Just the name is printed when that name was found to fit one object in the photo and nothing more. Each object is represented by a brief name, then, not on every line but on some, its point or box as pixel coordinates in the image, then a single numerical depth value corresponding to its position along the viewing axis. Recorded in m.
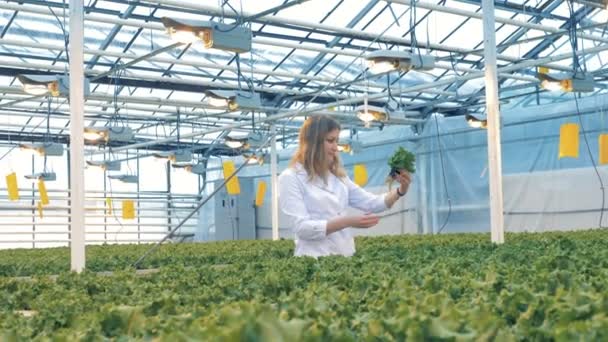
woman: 4.20
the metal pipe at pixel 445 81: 12.76
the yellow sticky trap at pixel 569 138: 8.28
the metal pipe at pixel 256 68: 13.18
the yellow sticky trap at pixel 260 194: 14.72
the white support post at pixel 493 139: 7.50
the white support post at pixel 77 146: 5.47
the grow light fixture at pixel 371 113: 11.60
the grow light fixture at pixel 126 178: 21.81
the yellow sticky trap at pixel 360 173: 12.99
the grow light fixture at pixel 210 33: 6.08
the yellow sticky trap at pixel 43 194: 12.80
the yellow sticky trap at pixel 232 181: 12.12
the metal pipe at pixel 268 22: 11.67
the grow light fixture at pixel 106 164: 18.58
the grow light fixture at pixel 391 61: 7.45
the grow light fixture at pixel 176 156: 17.69
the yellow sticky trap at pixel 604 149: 9.50
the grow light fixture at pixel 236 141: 14.53
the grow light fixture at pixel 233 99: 9.42
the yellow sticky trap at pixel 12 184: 12.45
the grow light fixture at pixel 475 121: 13.59
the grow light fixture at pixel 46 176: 18.84
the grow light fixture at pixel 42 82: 8.08
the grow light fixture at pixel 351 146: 17.61
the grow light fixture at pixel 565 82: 9.57
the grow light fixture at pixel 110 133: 12.83
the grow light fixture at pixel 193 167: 20.66
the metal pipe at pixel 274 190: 15.19
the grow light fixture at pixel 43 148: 14.82
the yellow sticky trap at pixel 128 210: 16.06
